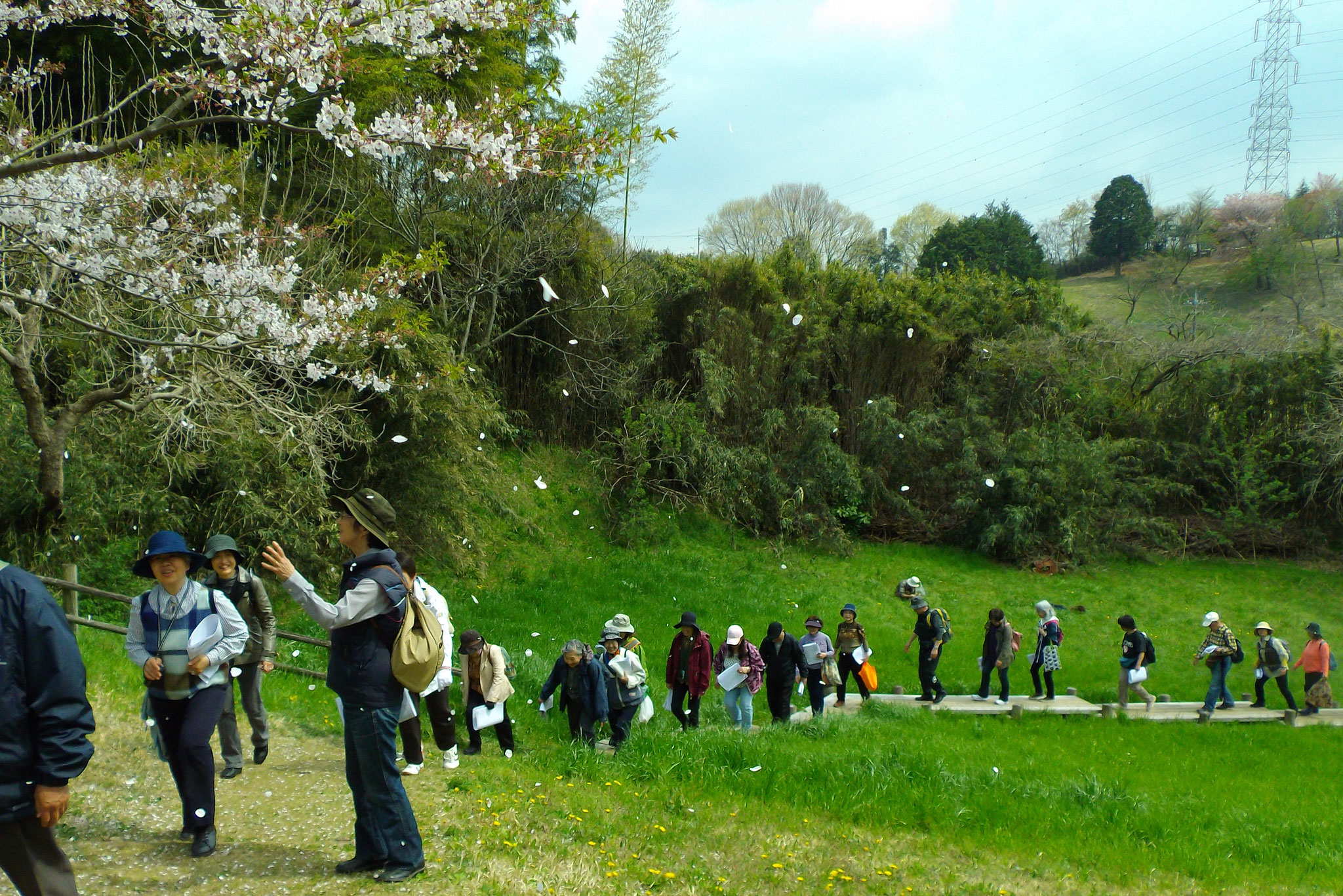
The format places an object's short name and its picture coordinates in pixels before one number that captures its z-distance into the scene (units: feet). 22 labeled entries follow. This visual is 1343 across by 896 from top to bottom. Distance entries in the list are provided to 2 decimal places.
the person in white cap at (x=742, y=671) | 28.68
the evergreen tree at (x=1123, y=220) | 144.36
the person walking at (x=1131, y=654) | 36.83
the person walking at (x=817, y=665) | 31.96
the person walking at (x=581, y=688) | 24.49
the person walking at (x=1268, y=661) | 38.88
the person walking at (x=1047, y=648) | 38.34
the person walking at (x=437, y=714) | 19.49
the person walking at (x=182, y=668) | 14.34
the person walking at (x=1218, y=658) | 37.65
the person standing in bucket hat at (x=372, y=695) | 13.26
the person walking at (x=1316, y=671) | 38.17
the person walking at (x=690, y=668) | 28.17
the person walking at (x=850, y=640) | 34.94
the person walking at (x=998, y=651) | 36.88
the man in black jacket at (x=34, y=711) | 9.53
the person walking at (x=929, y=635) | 35.01
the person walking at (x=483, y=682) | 23.41
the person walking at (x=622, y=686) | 25.31
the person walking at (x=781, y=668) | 29.73
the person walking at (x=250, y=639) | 18.84
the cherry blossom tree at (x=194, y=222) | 18.70
